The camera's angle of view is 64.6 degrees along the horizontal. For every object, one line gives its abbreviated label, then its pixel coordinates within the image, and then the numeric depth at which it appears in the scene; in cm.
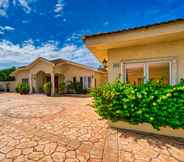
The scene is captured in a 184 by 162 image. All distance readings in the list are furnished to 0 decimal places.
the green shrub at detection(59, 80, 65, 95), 1966
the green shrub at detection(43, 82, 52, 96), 1925
